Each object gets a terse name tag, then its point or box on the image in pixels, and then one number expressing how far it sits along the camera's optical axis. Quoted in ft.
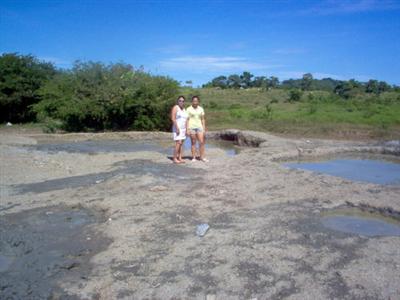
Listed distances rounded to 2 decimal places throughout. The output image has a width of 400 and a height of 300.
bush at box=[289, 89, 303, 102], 134.21
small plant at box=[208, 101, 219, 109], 119.44
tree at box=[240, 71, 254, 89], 230.89
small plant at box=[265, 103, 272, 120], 86.86
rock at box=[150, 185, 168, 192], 27.30
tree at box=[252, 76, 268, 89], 228.84
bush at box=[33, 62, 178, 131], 70.33
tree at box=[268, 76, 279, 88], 232.53
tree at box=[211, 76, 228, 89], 224.02
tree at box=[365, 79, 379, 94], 166.44
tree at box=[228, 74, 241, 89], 227.40
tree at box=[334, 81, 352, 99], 143.91
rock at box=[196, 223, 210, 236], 19.34
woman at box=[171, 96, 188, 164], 37.29
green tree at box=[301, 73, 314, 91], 211.72
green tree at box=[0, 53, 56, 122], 92.48
